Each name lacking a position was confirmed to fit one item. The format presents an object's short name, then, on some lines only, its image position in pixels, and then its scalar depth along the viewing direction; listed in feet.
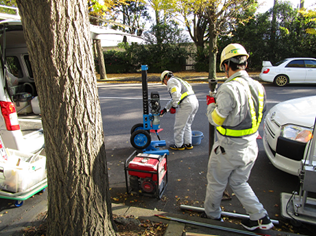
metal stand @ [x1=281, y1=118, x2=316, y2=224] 8.78
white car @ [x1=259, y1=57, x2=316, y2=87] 39.93
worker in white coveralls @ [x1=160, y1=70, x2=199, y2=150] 16.12
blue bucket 17.57
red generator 10.93
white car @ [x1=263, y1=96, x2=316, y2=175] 10.83
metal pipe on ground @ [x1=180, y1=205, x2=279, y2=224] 9.58
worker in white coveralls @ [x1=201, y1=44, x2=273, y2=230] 8.35
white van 12.71
